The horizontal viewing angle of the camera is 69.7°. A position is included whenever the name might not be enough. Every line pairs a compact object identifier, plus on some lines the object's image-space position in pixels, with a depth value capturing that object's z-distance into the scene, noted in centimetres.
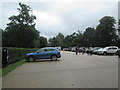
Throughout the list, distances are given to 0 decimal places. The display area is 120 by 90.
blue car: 1086
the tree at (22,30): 3055
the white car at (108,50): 1776
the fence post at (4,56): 760
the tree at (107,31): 3618
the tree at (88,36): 4390
